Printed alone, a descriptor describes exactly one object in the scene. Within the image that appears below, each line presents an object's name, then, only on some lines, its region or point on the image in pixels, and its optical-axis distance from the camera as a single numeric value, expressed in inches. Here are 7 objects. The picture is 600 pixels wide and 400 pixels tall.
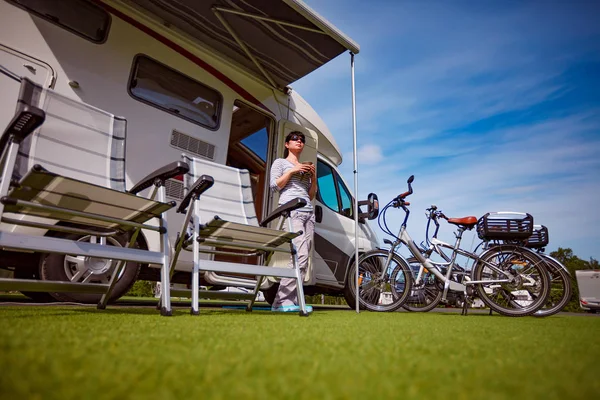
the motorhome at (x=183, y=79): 98.5
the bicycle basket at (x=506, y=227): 140.0
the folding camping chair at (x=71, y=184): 59.1
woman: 113.7
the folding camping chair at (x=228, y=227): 85.2
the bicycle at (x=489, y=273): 135.1
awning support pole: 137.6
